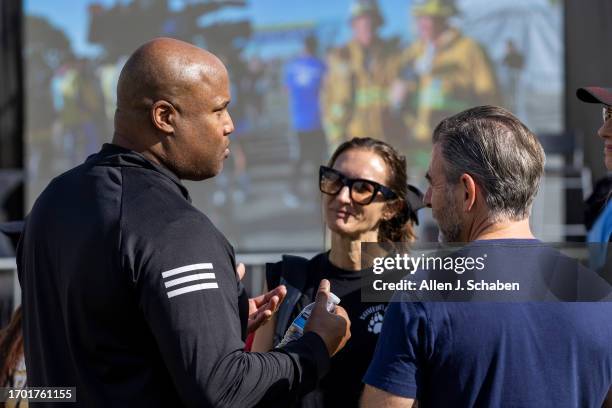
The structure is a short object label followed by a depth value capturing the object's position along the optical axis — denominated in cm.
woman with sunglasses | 255
